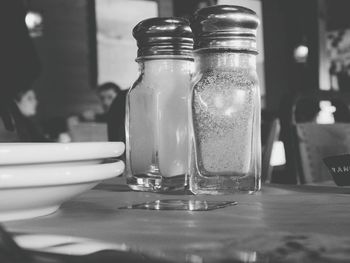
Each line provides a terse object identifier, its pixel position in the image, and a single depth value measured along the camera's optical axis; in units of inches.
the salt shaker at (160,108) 32.6
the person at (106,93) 218.8
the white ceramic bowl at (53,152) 19.4
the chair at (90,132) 129.6
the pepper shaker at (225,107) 30.0
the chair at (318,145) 55.8
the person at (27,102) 198.4
